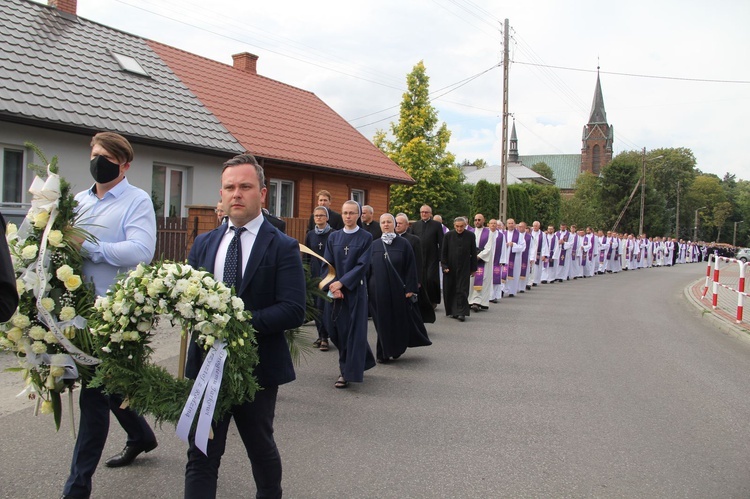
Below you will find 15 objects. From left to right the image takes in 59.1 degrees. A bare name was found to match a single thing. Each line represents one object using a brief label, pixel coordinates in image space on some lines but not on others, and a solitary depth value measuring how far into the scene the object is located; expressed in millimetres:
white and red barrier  12805
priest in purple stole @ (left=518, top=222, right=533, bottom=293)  19036
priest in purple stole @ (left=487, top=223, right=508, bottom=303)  15906
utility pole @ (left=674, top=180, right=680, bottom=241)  85125
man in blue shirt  3568
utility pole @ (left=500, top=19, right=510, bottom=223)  27222
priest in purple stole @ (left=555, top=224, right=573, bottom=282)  24781
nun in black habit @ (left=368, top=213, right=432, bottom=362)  8289
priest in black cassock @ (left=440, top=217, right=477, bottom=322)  12312
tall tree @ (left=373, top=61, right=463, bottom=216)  44688
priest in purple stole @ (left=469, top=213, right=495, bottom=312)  14469
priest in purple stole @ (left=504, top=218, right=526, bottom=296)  17938
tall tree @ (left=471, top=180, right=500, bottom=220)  44062
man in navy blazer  3102
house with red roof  11922
